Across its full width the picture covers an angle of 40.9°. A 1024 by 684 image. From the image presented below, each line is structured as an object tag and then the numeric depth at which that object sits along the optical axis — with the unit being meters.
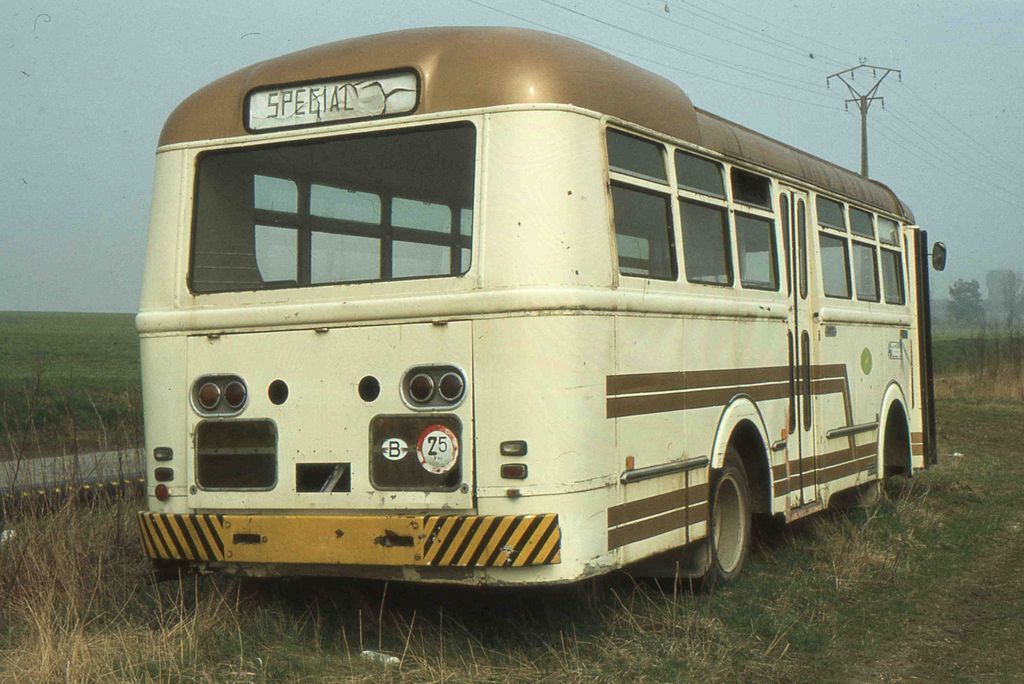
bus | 6.18
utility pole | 47.94
